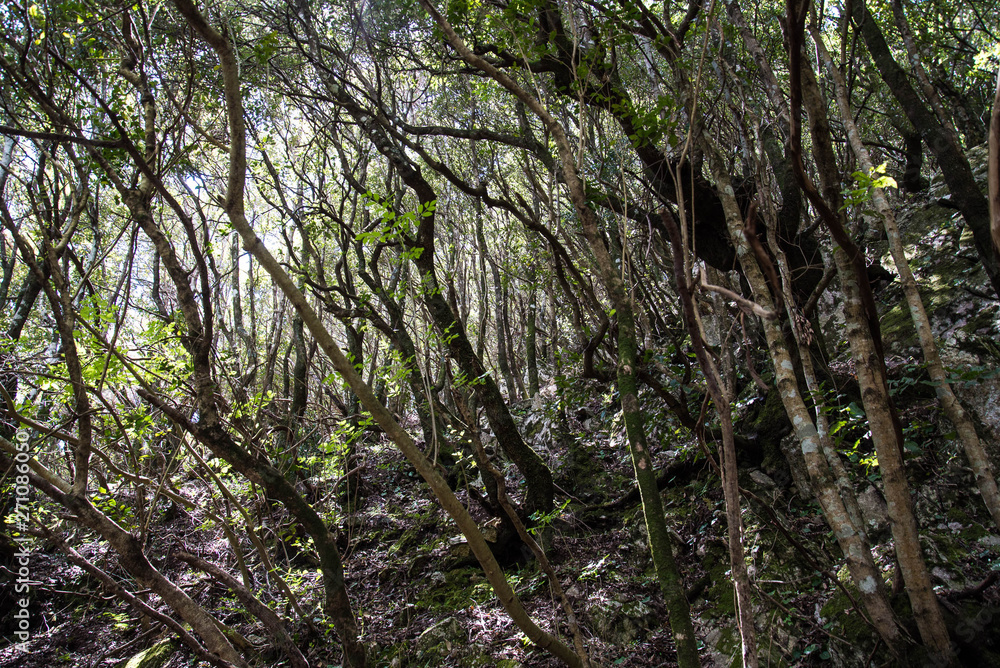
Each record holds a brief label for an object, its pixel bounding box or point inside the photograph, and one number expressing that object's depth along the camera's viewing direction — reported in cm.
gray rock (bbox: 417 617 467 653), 532
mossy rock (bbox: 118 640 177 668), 588
